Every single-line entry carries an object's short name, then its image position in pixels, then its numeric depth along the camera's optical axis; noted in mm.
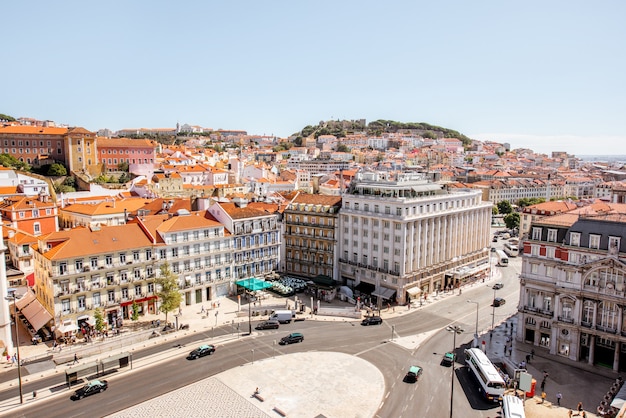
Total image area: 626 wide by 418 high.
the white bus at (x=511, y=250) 104250
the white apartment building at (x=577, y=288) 44750
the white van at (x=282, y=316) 58750
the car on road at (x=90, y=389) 39688
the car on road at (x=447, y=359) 46562
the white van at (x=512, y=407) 34125
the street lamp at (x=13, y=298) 38169
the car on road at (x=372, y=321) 58500
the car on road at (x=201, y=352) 47656
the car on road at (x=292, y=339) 51719
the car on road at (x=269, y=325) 56719
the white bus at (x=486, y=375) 38406
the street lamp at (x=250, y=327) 54375
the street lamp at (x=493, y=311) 58344
